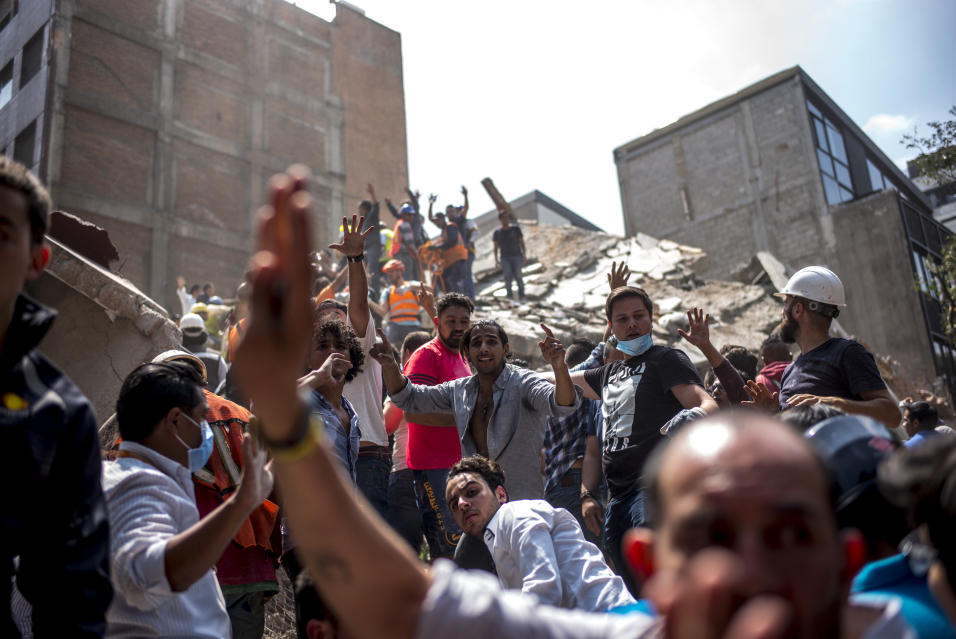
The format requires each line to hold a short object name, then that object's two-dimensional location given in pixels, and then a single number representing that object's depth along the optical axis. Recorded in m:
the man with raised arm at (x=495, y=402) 4.49
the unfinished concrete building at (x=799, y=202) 20.67
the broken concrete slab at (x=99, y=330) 5.12
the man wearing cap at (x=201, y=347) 6.70
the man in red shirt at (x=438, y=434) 4.76
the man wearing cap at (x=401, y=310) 8.93
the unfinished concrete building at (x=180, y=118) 21.88
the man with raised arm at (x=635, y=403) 4.00
